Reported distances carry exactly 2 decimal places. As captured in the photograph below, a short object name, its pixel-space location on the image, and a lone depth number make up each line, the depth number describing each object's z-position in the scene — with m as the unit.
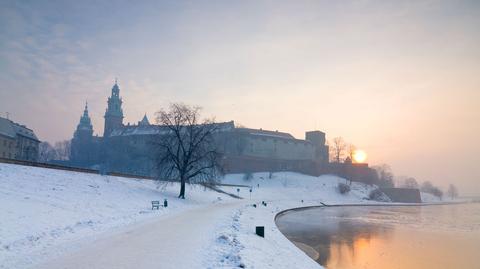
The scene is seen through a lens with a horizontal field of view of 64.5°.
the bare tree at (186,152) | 45.97
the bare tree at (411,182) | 181.66
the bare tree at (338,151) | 135.11
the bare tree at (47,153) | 139.18
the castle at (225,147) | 116.88
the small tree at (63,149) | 171.38
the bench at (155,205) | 33.30
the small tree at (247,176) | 107.03
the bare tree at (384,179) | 134.55
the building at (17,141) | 79.69
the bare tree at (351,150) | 133.99
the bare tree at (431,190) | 151.32
